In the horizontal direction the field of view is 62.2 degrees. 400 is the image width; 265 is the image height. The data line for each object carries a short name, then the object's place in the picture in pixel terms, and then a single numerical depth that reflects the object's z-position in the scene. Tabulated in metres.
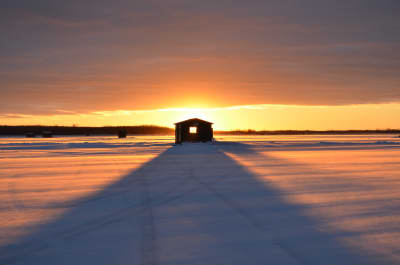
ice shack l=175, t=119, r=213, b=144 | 44.22
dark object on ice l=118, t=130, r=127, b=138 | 76.33
